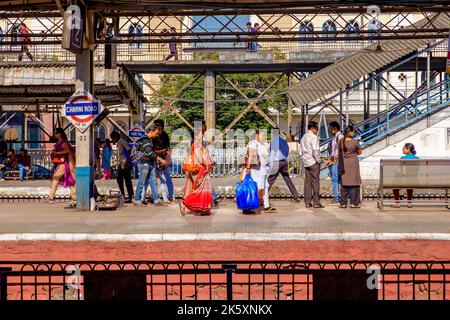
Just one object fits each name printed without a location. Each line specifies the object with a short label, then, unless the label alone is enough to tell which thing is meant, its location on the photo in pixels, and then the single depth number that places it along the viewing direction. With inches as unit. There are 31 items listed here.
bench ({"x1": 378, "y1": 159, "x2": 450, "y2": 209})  647.8
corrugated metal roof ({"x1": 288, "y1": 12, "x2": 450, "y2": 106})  1045.2
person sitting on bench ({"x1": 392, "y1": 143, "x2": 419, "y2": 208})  708.7
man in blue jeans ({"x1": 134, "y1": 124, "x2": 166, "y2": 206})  700.7
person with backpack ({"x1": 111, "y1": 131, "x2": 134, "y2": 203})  748.0
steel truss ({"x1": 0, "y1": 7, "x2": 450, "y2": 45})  748.6
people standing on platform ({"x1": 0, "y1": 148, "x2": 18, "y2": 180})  1241.4
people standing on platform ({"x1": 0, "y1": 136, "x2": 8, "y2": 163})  1258.0
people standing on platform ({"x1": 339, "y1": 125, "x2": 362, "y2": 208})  679.1
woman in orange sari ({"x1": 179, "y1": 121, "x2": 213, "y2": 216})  621.6
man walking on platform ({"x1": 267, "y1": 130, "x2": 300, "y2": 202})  706.8
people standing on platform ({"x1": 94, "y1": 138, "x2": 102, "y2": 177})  1190.9
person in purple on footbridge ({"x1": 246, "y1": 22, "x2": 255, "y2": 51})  1413.6
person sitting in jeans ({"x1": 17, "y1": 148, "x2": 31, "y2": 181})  1225.4
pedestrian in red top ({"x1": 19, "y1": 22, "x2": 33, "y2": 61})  1150.7
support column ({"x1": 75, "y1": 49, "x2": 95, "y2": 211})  680.4
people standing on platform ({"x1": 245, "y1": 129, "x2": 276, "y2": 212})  636.1
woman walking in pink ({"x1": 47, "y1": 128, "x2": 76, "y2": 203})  741.9
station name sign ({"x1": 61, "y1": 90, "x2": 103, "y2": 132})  669.9
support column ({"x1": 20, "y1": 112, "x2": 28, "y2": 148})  1268.1
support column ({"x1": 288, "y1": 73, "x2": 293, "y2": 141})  1379.7
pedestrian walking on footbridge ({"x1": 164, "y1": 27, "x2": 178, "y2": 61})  1374.9
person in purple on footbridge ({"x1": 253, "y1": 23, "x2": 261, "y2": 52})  1413.0
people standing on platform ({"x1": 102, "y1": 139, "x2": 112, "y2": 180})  1207.6
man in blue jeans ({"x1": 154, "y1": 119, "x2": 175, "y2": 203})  717.9
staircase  1067.9
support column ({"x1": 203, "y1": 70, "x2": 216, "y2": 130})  1371.1
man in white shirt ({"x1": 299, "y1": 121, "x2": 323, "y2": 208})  679.7
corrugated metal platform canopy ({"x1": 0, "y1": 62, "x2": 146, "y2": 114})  1014.4
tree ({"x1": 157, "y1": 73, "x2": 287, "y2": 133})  1771.7
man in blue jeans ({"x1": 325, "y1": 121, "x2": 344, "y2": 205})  713.0
